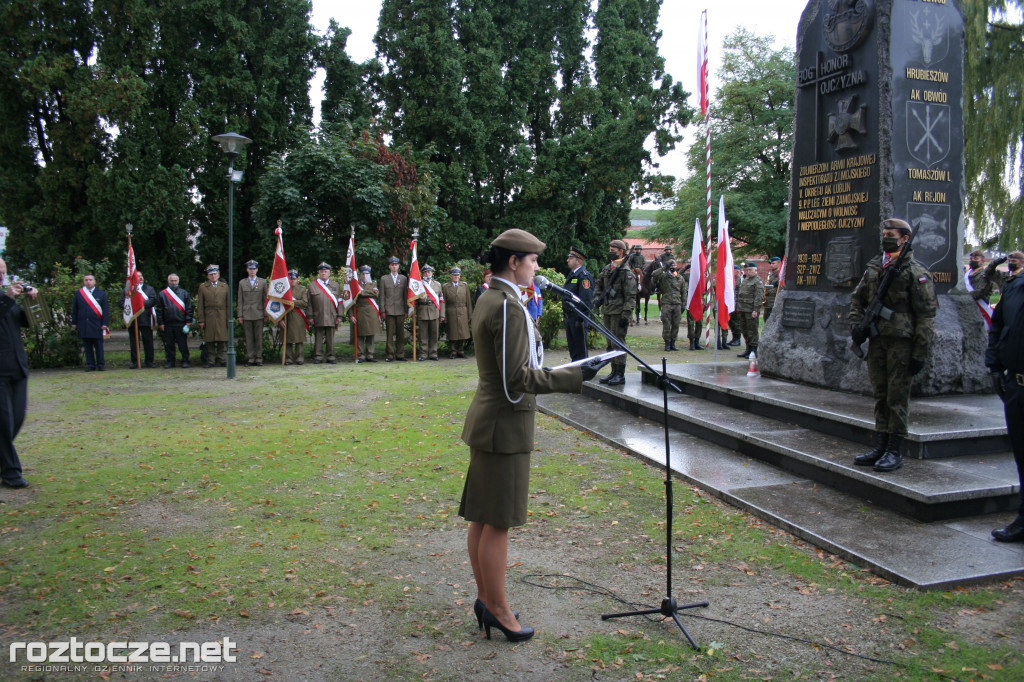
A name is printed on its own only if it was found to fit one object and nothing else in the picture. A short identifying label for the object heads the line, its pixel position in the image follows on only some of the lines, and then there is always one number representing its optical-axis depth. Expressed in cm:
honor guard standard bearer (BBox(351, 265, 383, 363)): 1647
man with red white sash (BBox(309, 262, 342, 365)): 1592
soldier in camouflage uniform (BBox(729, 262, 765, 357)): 1628
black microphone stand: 387
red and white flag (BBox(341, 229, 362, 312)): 1631
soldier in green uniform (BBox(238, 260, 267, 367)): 1537
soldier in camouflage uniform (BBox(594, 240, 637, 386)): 1084
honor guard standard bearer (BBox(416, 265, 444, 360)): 1639
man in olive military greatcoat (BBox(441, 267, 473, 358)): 1673
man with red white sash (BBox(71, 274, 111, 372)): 1445
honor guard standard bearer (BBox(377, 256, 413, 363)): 1633
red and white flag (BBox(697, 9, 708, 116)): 1277
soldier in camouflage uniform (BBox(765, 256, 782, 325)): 1722
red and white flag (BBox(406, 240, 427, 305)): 1603
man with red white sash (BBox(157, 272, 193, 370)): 1520
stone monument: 805
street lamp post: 1372
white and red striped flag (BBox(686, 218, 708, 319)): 1386
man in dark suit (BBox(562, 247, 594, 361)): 1110
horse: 2234
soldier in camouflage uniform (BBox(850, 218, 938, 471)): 593
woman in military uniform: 365
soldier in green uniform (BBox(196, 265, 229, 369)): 1544
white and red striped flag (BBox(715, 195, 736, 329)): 1297
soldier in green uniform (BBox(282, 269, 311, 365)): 1575
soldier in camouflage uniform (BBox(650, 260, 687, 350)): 1758
